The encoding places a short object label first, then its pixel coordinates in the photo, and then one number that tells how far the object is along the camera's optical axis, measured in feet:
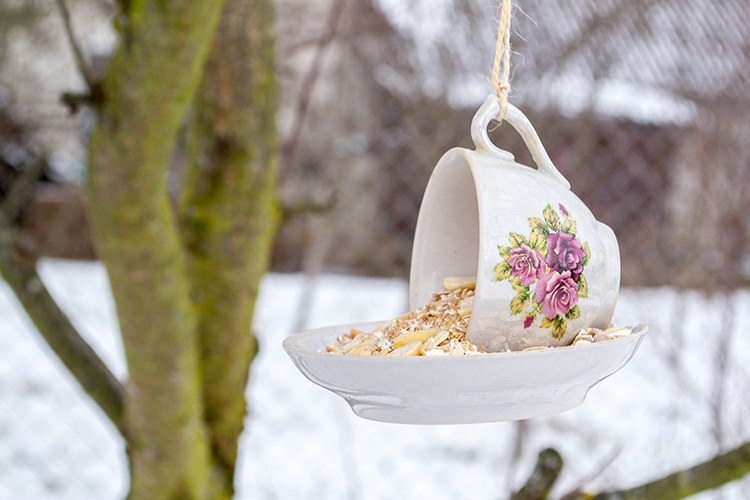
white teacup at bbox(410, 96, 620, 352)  2.35
